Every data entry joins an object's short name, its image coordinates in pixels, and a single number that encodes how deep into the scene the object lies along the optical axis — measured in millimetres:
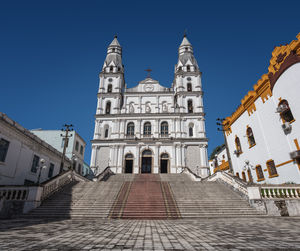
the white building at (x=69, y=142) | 29727
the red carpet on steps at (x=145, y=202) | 9383
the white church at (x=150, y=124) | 27125
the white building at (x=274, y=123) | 12461
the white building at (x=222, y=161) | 27984
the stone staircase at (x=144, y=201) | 9539
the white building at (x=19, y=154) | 14797
